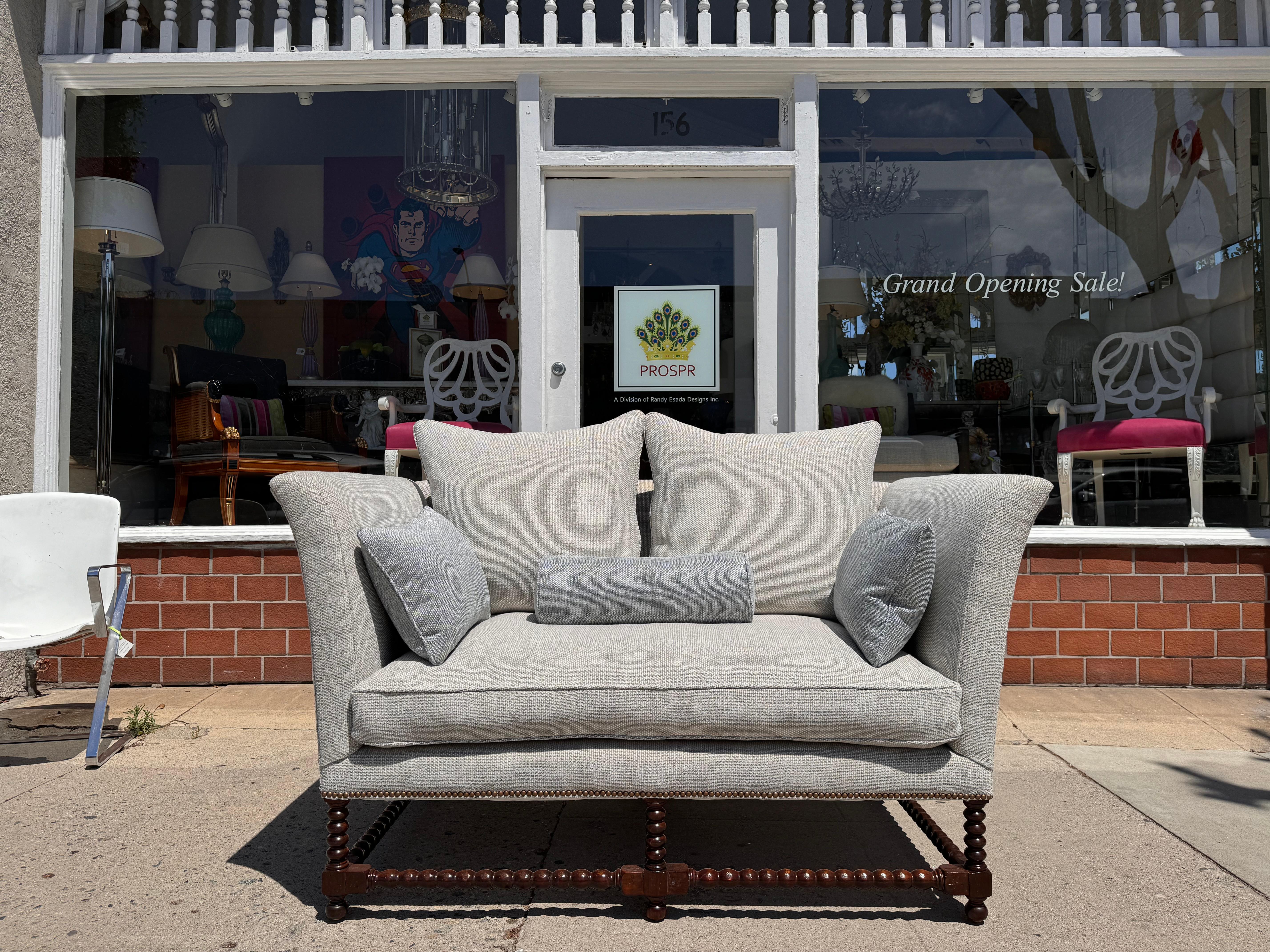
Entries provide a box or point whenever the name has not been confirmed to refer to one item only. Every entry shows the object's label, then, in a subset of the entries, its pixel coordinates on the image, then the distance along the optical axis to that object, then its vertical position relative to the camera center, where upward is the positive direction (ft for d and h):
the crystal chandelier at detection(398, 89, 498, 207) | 13.44 +5.45
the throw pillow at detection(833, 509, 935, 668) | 6.48 -0.79
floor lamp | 13.23 +4.02
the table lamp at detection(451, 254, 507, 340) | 13.88 +3.34
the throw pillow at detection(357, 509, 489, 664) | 6.50 -0.74
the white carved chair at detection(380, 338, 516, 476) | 13.85 +1.69
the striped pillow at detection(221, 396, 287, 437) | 13.80 +1.21
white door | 13.03 +2.94
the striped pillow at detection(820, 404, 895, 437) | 13.11 +1.12
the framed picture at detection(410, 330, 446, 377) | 14.25 +2.25
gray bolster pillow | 7.48 -0.92
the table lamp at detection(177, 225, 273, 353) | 13.85 +3.56
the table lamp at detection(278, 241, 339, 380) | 13.99 +3.35
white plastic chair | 10.26 -0.79
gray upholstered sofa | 6.08 -1.58
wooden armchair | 13.58 +1.09
